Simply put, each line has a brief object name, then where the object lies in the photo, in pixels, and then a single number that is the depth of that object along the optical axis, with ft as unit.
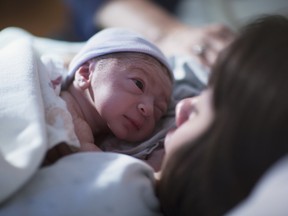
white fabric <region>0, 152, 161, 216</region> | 1.65
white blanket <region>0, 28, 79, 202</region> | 1.68
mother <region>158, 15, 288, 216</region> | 1.46
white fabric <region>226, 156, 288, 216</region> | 1.33
